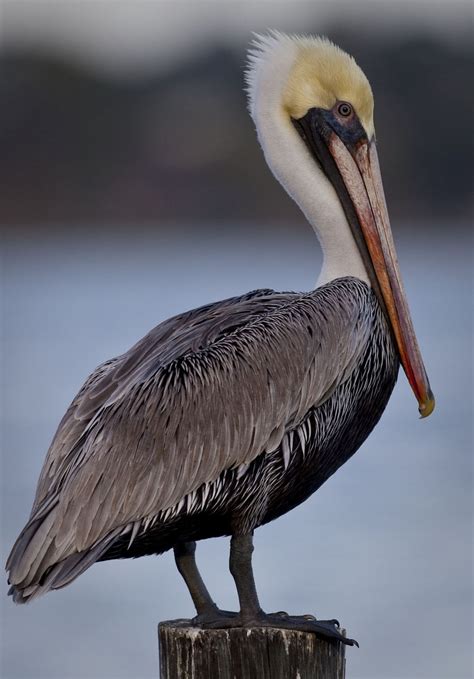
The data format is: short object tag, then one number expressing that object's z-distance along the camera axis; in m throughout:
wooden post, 8.73
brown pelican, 9.34
